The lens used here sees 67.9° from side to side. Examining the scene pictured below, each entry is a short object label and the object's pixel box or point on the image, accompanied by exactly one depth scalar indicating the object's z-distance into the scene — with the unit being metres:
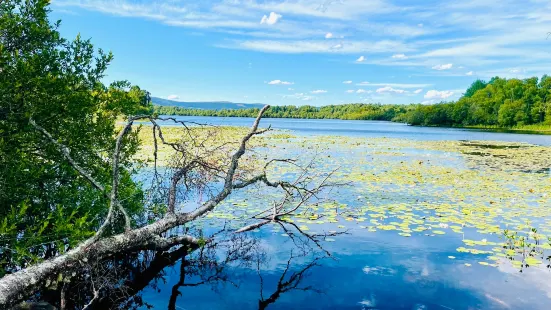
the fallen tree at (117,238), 3.91
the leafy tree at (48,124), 4.68
